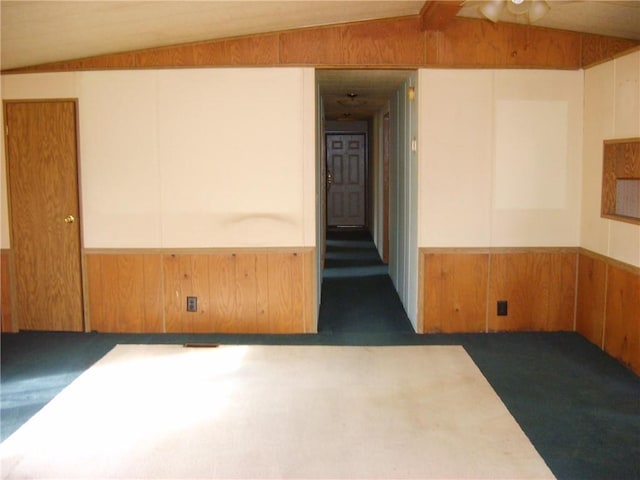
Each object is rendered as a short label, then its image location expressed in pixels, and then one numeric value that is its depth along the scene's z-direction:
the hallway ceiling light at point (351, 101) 7.12
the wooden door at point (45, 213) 5.15
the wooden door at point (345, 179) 12.07
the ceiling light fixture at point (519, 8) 3.56
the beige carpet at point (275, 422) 2.95
